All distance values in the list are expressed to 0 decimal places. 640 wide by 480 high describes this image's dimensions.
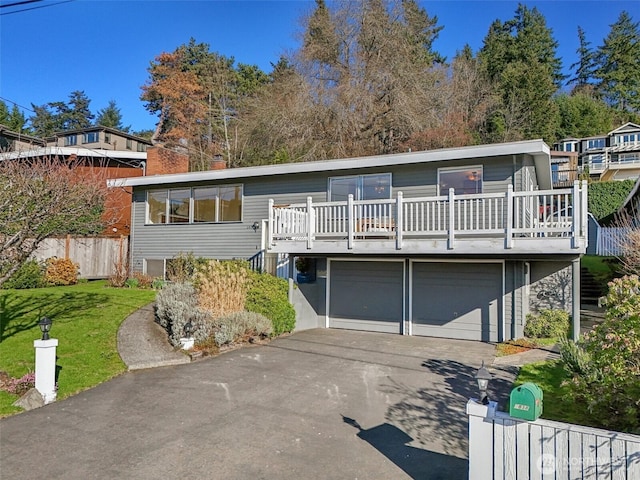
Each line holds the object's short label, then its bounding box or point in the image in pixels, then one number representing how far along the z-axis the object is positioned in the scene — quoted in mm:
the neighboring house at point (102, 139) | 31453
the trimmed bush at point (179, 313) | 9031
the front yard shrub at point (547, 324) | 9756
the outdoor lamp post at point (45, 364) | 6211
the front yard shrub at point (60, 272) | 15672
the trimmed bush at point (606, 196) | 29703
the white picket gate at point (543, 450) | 3168
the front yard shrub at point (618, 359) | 4172
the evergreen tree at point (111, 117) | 56031
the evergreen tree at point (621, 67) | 45094
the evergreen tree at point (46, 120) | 50875
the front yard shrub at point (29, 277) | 14289
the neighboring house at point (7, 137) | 26562
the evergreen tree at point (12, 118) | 43825
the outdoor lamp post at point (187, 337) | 8930
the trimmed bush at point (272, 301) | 10492
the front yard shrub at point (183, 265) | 13048
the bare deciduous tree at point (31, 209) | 7055
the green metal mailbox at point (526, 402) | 3416
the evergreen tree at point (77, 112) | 56219
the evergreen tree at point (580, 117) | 42562
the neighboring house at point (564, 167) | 31945
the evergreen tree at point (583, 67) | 48938
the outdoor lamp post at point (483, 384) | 3691
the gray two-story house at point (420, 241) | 9414
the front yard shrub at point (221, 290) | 9891
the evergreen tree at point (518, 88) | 32031
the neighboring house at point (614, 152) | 41188
